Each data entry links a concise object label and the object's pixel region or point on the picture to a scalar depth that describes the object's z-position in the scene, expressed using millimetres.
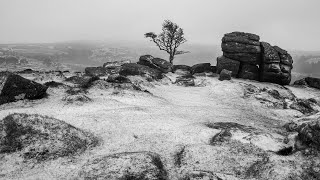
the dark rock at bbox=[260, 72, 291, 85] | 47656
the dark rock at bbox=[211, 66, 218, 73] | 54719
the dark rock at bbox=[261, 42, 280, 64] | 48312
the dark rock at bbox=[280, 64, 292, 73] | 48241
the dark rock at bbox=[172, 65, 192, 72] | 59112
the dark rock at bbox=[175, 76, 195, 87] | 41844
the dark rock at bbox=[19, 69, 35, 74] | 40166
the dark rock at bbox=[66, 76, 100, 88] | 31422
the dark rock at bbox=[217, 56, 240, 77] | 50125
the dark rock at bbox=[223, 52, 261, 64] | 49906
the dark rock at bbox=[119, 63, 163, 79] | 43625
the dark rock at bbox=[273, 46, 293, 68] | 49469
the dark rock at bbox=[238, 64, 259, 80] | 49531
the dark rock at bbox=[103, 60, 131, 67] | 53641
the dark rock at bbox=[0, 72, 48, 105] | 23438
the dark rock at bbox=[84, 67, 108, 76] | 44753
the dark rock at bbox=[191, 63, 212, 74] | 54688
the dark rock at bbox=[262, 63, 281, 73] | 47603
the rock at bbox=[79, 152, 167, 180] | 11883
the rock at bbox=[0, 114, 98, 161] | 14008
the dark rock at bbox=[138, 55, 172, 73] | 52500
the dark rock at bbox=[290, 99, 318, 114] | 30758
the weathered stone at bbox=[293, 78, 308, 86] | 50206
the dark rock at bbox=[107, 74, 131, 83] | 34781
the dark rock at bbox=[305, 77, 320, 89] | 48725
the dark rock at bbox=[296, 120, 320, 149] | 14494
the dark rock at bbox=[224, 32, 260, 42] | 51219
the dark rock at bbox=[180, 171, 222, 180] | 11967
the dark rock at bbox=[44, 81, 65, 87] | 29119
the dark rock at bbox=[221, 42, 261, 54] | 49781
